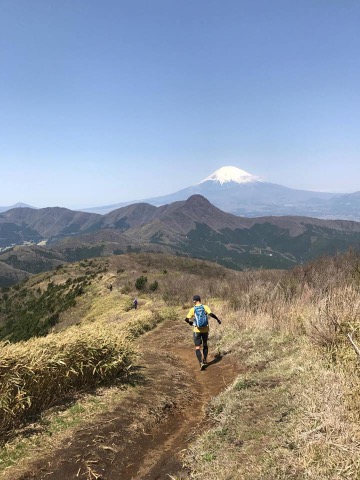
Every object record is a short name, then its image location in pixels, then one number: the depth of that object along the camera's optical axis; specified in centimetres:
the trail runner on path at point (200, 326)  1191
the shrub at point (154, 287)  4925
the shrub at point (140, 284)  5272
